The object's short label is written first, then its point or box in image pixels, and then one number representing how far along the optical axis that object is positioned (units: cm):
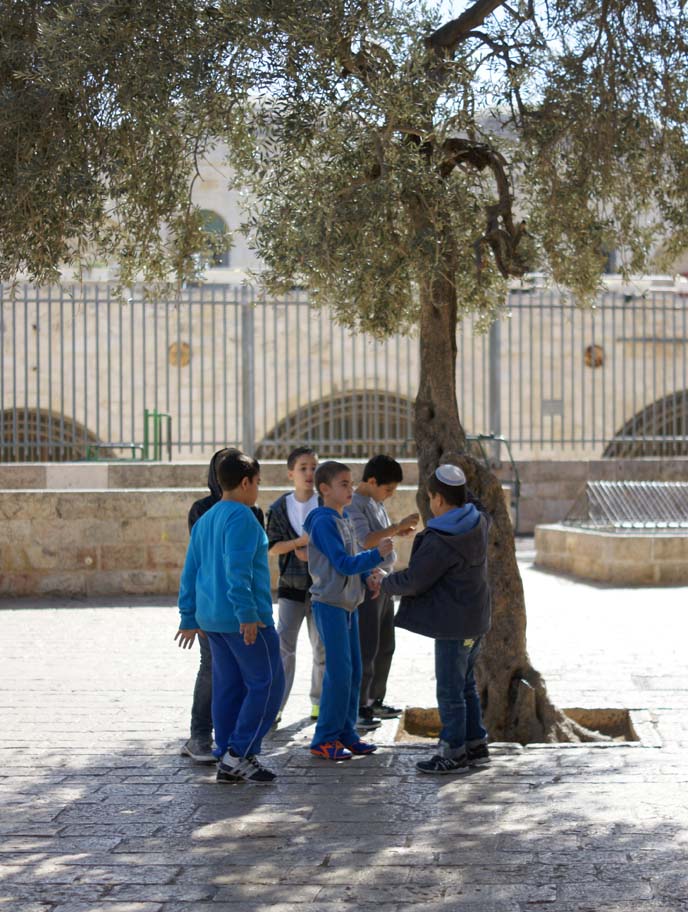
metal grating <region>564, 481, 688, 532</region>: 1370
